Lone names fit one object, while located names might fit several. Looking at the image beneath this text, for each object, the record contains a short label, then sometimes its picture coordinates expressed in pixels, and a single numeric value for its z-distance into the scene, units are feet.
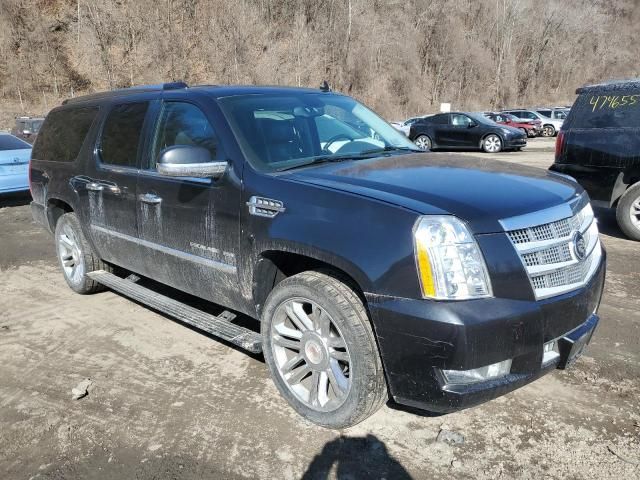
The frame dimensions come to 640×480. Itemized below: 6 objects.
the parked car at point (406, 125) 80.27
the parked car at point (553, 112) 98.17
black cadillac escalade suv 8.02
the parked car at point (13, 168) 31.83
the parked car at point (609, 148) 21.39
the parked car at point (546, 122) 95.40
